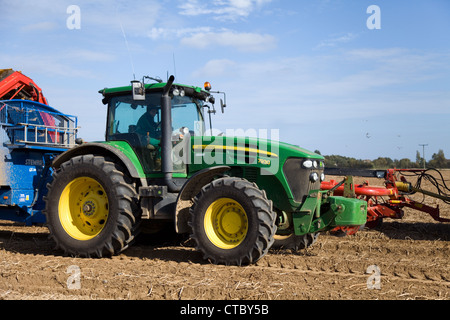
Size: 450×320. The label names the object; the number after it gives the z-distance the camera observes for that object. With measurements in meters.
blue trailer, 8.09
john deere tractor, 5.99
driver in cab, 6.71
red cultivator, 8.27
